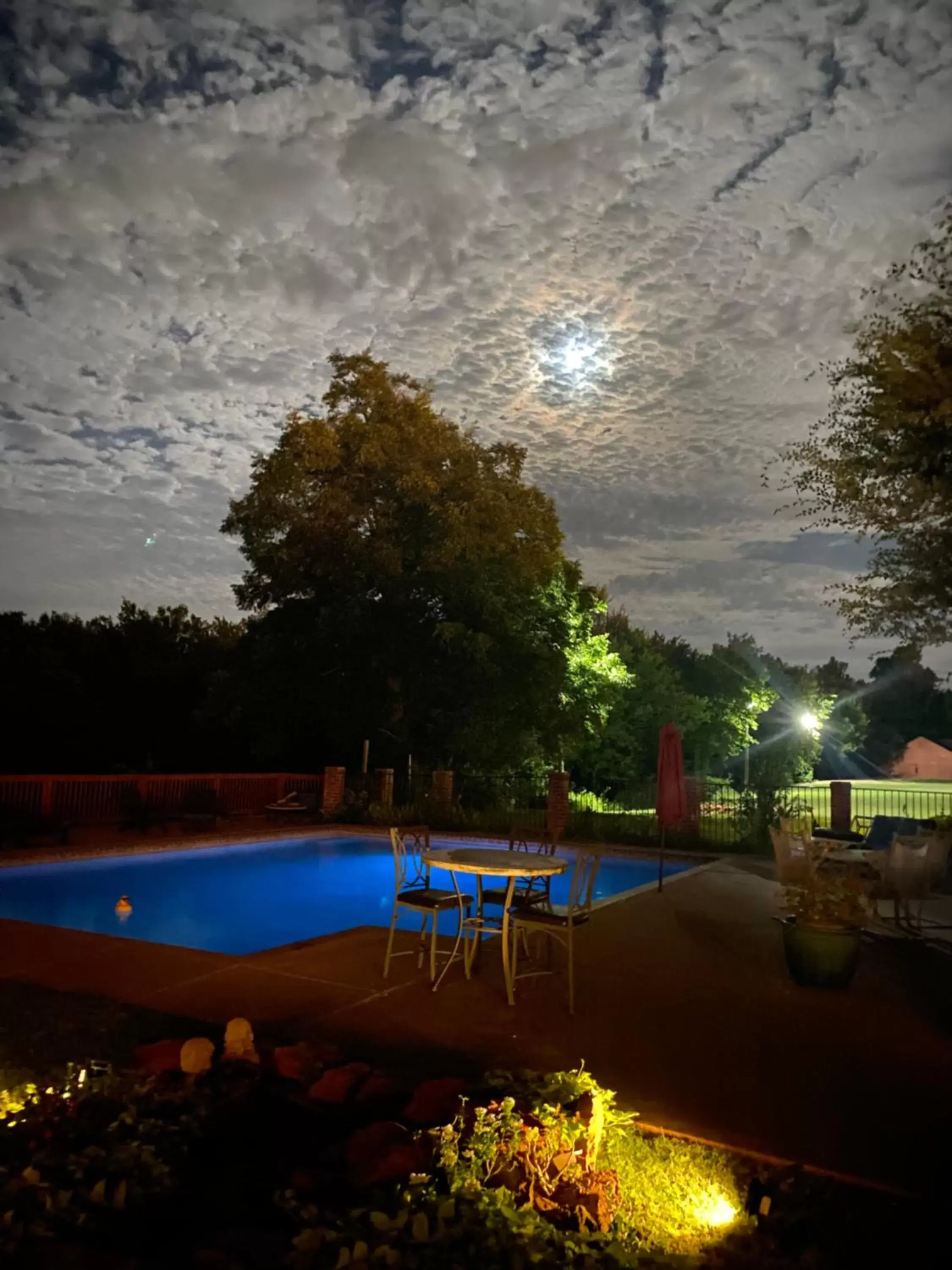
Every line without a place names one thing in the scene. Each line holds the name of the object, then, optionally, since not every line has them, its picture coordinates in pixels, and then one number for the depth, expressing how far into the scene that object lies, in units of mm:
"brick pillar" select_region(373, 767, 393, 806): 19672
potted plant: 5871
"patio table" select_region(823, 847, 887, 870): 8445
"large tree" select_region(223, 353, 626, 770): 22422
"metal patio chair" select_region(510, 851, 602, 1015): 5648
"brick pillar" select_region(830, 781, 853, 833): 15242
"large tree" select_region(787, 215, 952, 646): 10039
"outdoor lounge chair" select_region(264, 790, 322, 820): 18938
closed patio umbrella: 9969
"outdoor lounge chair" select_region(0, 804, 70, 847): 13367
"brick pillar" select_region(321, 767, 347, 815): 19625
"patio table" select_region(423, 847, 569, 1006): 5781
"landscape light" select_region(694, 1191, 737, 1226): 2969
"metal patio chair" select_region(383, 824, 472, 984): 6117
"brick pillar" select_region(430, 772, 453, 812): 19016
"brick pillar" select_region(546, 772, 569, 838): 17203
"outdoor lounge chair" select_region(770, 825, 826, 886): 9477
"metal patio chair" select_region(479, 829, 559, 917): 6773
